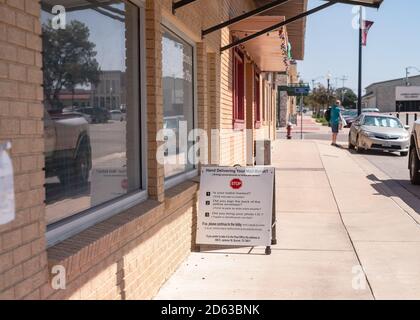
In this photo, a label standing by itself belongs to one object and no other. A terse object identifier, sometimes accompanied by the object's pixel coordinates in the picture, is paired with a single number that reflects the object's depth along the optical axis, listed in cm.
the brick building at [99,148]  272
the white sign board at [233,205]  627
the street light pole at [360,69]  3007
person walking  2283
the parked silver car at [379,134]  1962
